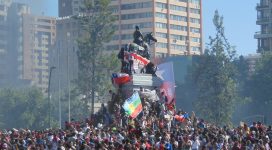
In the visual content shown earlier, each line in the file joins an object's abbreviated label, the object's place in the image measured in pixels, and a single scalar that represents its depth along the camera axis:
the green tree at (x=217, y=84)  111.88
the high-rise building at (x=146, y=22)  188.00
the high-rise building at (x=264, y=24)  169.50
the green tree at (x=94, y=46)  114.44
